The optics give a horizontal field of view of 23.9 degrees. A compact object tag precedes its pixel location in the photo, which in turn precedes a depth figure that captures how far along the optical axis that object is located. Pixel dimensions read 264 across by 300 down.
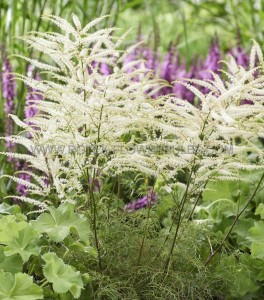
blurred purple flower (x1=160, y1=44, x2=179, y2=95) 4.04
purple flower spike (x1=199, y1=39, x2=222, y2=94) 4.19
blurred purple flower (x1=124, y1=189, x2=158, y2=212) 2.94
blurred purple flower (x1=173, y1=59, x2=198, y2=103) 4.08
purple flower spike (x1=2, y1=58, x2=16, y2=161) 3.44
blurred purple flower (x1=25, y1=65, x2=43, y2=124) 3.10
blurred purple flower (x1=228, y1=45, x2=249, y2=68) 4.21
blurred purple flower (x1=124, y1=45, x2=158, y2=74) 4.11
